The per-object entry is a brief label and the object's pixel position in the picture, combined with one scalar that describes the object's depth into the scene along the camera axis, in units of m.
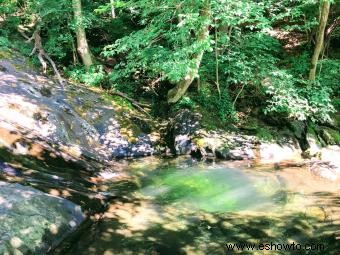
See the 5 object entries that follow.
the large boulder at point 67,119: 8.30
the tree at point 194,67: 9.47
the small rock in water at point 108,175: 7.75
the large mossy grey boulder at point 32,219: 4.47
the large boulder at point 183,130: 9.96
